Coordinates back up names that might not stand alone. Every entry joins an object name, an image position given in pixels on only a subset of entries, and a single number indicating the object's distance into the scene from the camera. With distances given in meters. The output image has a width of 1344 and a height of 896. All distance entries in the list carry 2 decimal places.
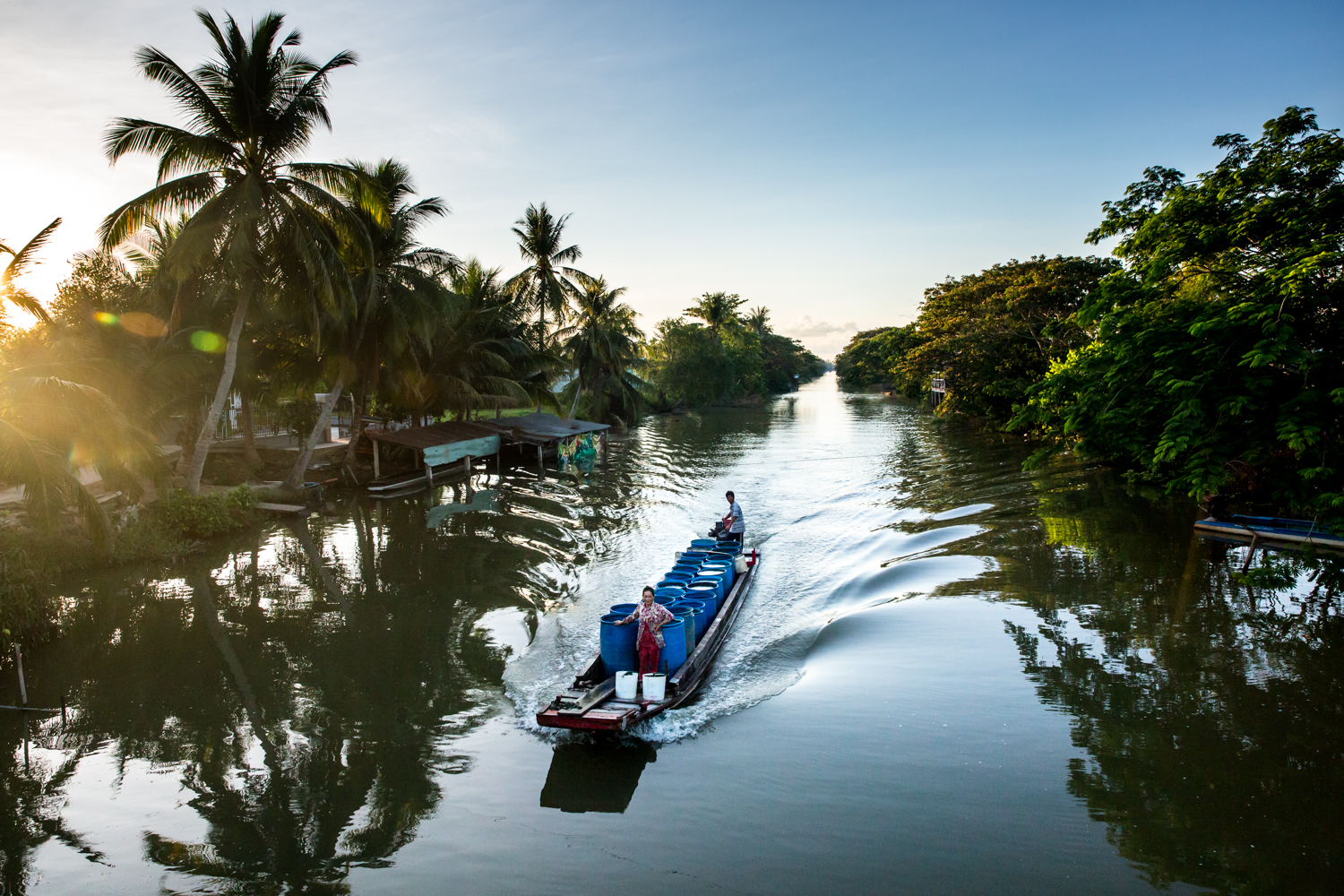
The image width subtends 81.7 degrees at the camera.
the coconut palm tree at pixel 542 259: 37.97
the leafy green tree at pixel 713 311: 75.06
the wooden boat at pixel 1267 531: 12.86
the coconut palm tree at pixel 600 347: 44.69
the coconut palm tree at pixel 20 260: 11.77
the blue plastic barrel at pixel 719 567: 13.01
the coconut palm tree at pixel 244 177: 16.41
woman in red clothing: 9.14
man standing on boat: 16.52
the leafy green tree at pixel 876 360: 47.97
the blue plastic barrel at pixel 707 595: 11.38
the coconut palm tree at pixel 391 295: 23.08
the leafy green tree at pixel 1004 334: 31.70
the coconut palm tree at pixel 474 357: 30.19
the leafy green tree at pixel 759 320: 107.44
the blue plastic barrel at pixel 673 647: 9.39
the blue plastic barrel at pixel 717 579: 12.47
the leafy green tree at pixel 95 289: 22.66
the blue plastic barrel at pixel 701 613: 10.91
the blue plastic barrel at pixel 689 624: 9.97
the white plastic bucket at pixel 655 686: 8.55
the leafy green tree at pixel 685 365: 65.62
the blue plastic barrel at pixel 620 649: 9.42
